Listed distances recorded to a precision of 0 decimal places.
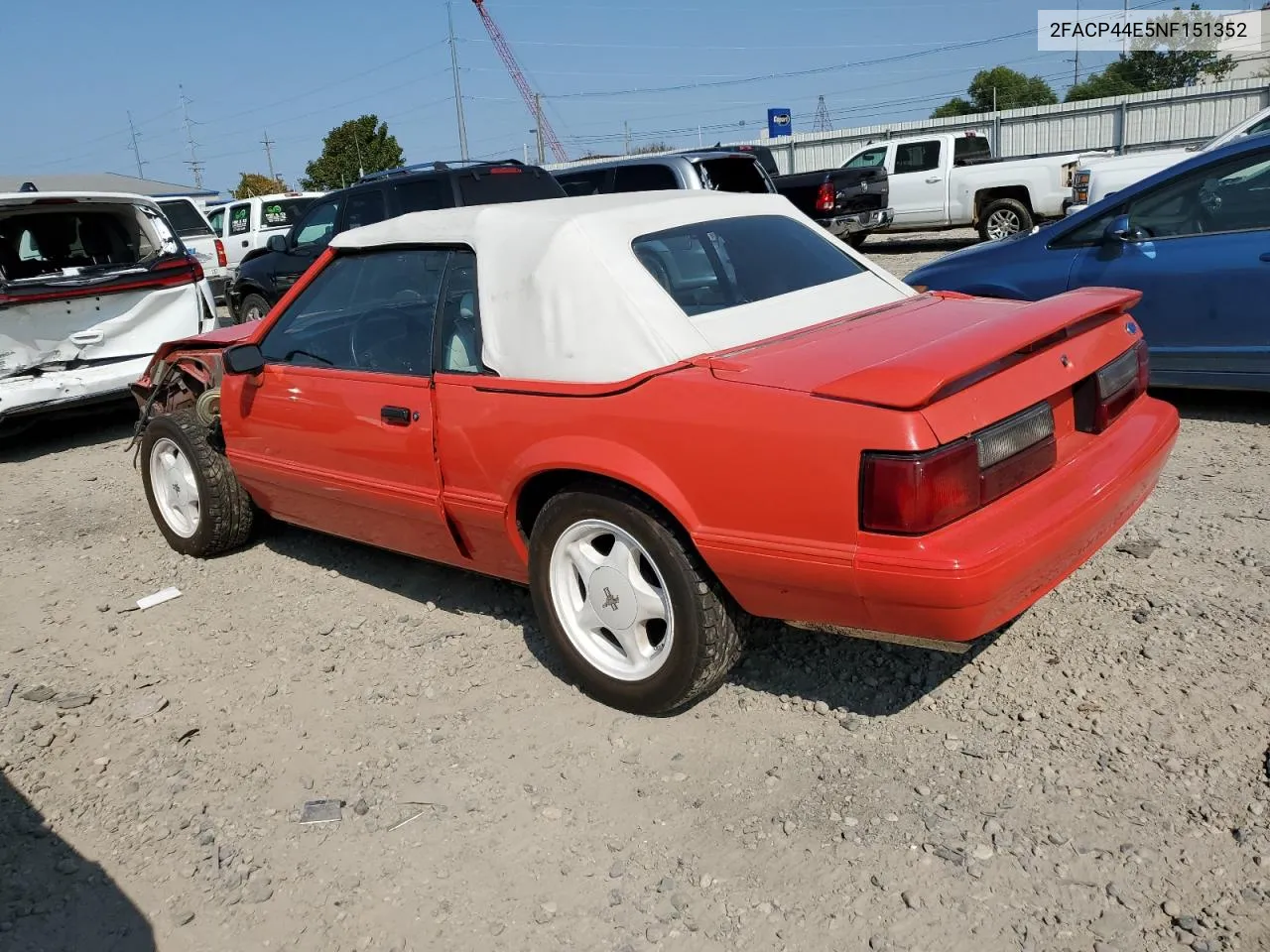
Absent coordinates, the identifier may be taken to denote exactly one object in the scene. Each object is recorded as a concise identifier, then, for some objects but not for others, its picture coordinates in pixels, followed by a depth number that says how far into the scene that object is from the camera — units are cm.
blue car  540
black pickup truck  1539
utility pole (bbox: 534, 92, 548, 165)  4762
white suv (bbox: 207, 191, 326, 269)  1712
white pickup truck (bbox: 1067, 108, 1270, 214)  1073
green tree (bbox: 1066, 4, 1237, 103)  5859
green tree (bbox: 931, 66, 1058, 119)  7406
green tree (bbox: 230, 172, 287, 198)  5859
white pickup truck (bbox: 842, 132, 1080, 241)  1512
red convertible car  261
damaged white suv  733
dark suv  935
